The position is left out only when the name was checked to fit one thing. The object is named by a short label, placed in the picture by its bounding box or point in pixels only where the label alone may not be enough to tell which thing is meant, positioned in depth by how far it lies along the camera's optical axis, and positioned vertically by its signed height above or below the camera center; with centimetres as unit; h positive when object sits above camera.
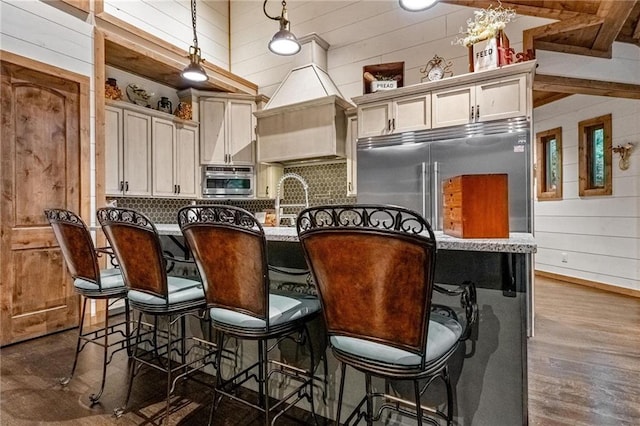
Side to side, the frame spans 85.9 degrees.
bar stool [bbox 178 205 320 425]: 137 -27
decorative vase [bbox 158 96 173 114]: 467 +147
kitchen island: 139 -54
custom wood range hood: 403 +118
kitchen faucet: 289 -1
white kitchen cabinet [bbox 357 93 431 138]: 338 +98
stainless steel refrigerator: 288 +45
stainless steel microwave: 479 +42
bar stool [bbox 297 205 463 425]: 103 -25
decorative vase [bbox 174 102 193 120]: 472 +140
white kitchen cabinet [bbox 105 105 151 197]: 383 +70
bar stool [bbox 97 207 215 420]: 171 -30
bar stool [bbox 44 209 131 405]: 206 -31
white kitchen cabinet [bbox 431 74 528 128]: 291 +97
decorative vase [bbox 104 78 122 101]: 390 +142
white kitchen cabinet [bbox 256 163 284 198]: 486 +47
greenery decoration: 296 +160
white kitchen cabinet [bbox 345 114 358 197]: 403 +65
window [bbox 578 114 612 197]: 518 +84
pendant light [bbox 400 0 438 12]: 243 +147
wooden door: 304 +22
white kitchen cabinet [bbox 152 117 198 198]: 430 +71
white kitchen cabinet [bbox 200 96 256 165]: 480 +111
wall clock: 343 +150
